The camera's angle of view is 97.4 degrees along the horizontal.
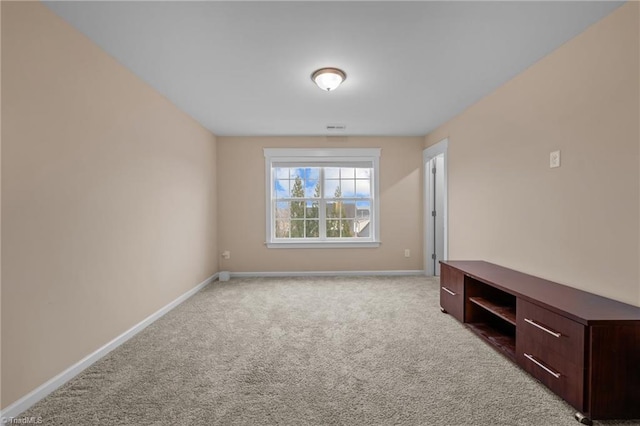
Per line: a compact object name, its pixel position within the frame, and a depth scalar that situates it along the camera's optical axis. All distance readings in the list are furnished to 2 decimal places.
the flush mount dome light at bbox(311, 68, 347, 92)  2.54
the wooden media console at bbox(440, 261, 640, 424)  1.48
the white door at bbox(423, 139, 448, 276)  4.87
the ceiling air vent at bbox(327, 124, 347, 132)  4.29
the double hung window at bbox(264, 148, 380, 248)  4.97
